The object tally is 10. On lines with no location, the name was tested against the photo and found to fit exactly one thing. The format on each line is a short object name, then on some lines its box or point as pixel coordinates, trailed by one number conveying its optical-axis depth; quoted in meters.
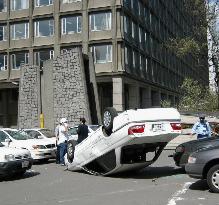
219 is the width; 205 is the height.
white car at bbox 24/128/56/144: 18.79
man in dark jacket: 15.52
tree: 33.75
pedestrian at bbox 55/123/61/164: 16.28
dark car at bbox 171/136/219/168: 11.77
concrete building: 42.47
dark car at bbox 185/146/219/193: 9.48
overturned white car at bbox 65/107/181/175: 11.20
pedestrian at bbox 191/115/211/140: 15.25
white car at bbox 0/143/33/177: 12.23
